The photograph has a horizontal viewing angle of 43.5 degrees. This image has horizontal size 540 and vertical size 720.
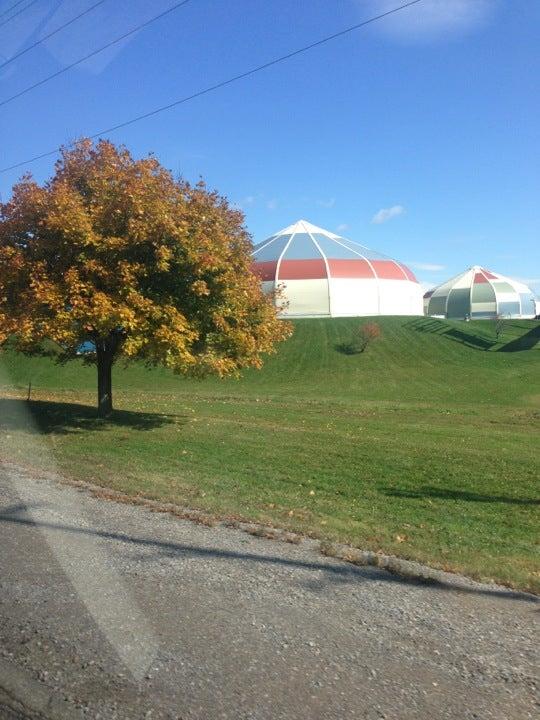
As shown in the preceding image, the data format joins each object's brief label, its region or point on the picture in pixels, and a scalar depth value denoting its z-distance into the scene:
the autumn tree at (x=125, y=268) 14.26
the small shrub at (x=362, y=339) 55.16
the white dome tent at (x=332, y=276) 69.44
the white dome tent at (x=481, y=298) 99.50
